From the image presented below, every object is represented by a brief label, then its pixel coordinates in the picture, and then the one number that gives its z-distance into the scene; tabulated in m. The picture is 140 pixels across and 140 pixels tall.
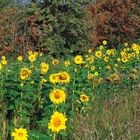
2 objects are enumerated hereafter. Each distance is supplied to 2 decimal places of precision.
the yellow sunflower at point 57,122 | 3.48
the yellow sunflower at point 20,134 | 3.30
